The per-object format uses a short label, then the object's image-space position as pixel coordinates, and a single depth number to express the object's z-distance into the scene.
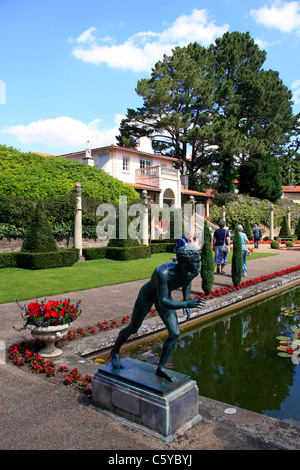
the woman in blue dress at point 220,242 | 12.98
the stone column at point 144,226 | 21.66
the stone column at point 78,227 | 18.62
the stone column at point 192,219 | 29.42
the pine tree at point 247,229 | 31.08
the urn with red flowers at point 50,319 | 5.07
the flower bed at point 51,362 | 4.44
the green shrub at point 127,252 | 18.77
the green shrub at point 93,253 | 18.93
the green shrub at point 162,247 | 22.28
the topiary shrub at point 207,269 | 9.51
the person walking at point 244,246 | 12.18
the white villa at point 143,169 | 30.80
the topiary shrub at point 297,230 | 37.87
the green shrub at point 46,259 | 14.98
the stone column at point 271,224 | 34.47
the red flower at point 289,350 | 6.16
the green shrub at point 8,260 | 15.35
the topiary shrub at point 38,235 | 15.64
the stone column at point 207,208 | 38.56
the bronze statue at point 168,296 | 3.40
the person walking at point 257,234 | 26.55
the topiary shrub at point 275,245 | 27.42
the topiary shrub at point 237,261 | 10.70
